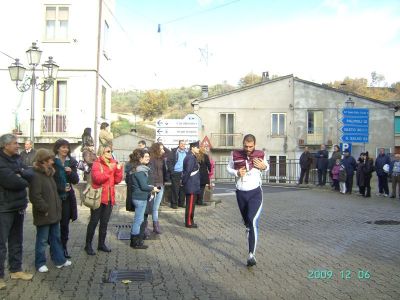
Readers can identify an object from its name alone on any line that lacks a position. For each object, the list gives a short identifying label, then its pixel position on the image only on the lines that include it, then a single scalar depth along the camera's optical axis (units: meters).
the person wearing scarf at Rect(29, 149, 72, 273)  6.39
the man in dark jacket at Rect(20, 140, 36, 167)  13.61
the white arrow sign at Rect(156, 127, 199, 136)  15.58
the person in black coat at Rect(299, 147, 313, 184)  23.12
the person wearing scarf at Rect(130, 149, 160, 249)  8.27
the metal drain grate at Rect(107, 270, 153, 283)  6.36
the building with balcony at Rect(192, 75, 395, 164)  37.75
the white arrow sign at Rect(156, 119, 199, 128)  15.54
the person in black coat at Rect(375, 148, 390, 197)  18.14
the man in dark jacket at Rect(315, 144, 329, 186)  21.70
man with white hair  5.90
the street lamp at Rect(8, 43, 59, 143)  15.02
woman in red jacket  7.79
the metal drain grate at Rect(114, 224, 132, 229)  10.72
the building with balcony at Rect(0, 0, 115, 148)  21.84
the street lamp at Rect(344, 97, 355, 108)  23.07
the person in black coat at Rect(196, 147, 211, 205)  12.37
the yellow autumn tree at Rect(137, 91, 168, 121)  71.06
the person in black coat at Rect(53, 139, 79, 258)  7.16
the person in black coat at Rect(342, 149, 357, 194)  18.86
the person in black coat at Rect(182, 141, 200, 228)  10.45
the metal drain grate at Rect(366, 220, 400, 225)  11.52
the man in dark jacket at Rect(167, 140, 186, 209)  12.97
